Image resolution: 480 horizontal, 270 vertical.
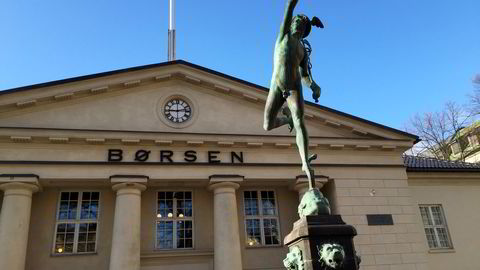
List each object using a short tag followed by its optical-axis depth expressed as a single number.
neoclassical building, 17.48
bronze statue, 6.12
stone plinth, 5.00
